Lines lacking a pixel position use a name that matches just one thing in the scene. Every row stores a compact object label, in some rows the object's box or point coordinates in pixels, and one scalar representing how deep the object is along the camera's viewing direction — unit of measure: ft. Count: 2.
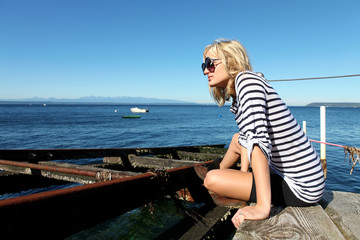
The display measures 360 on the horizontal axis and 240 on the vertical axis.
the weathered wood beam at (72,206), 4.75
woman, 5.72
